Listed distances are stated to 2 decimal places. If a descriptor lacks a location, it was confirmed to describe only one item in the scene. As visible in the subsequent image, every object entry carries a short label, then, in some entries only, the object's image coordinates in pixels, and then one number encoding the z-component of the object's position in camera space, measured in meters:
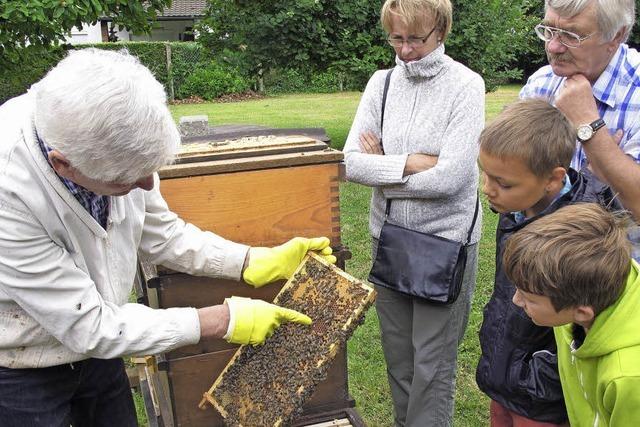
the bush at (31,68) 5.64
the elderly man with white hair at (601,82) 1.82
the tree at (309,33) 7.11
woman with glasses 2.40
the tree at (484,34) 7.35
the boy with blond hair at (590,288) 1.51
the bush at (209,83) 19.58
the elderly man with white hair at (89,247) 1.51
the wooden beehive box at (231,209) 2.11
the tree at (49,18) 4.55
